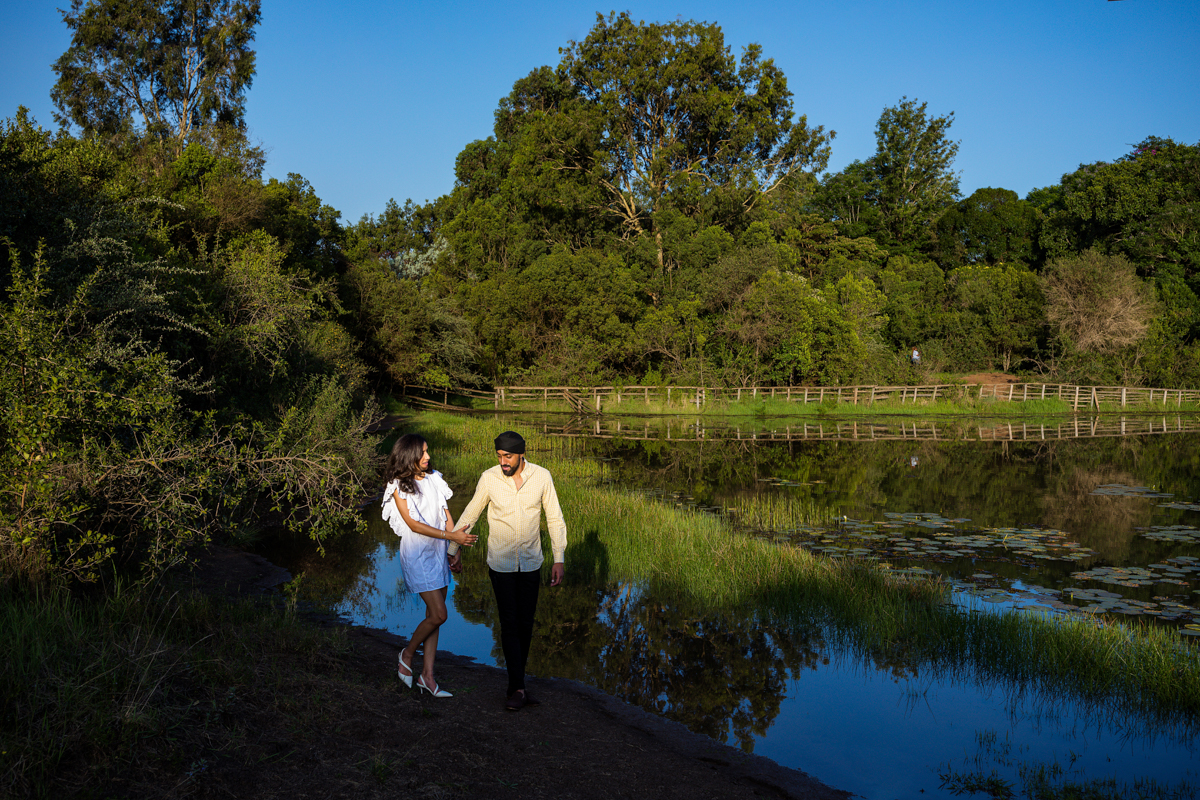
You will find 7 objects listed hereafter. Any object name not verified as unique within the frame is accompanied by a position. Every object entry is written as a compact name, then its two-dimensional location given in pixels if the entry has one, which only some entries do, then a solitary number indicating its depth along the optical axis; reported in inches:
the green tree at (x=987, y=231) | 2391.7
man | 218.5
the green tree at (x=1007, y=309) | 1969.7
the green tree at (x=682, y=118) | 1879.9
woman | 215.3
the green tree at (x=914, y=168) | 2593.5
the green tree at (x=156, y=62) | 1310.3
